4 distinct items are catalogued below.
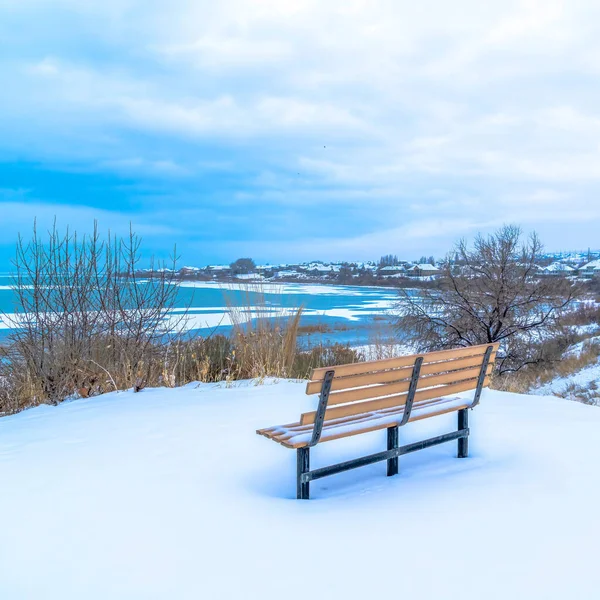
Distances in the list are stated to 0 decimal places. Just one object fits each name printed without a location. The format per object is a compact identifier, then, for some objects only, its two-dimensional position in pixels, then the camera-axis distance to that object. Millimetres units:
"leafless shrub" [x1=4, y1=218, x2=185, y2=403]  6762
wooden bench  2869
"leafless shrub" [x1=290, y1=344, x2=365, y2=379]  8047
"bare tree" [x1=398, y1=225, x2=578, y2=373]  17906
